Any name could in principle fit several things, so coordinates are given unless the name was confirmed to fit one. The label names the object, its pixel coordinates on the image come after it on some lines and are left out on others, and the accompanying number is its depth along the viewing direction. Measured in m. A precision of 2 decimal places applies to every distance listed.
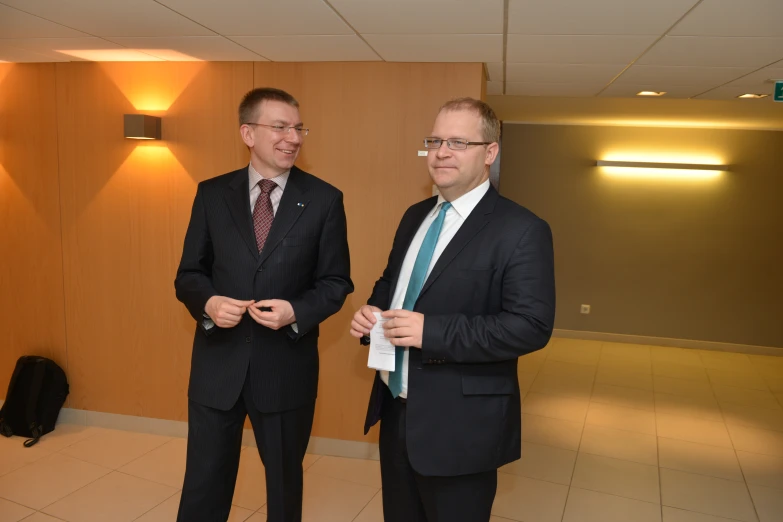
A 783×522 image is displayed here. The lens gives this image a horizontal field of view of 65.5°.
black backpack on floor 4.28
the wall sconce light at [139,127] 4.02
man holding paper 1.87
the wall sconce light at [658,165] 7.47
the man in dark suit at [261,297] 2.44
